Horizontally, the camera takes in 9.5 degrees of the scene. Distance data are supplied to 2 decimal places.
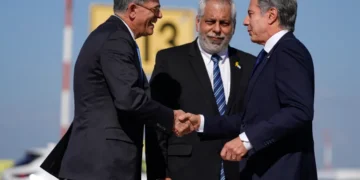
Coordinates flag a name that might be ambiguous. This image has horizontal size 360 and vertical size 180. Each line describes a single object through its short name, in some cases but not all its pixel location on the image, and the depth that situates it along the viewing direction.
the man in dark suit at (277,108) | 10.84
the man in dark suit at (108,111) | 11.55
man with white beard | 13.54
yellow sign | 25.32
